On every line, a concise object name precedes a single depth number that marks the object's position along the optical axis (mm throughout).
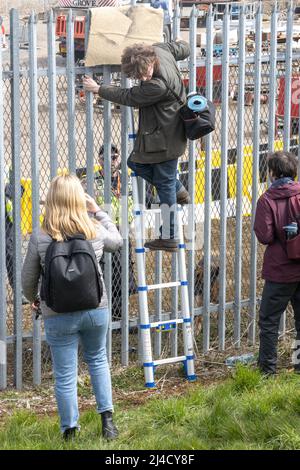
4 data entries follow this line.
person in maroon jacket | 13266
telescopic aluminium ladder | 13740
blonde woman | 10240
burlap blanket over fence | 13281
